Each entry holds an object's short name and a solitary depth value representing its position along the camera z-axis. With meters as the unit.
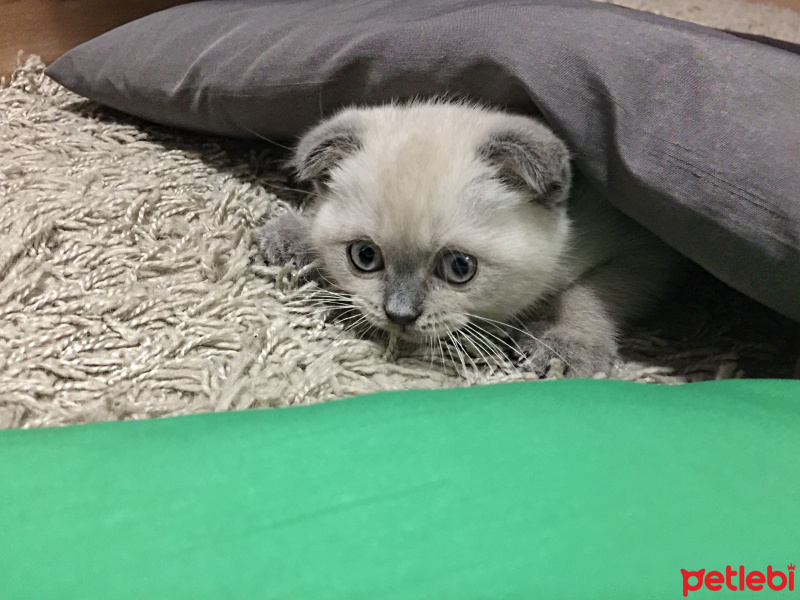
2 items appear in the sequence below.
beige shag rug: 0.19
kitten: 0.21
